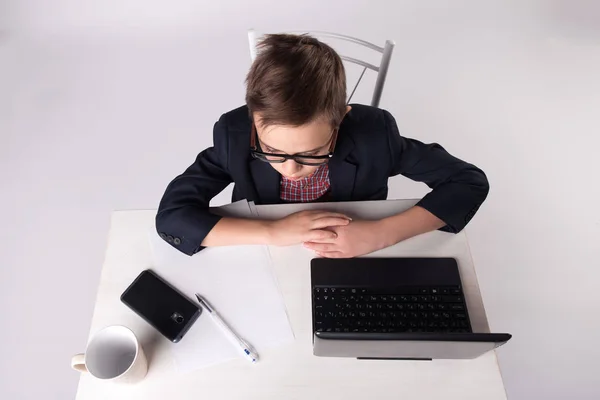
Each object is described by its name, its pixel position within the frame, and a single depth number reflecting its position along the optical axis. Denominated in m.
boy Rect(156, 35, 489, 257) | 0.73
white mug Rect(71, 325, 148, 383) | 0.69
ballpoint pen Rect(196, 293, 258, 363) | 0.77
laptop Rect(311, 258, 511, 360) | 0.69
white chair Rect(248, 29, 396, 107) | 1.14
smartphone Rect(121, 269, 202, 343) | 0.80
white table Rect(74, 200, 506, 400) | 0.73
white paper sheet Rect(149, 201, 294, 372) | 0.78
